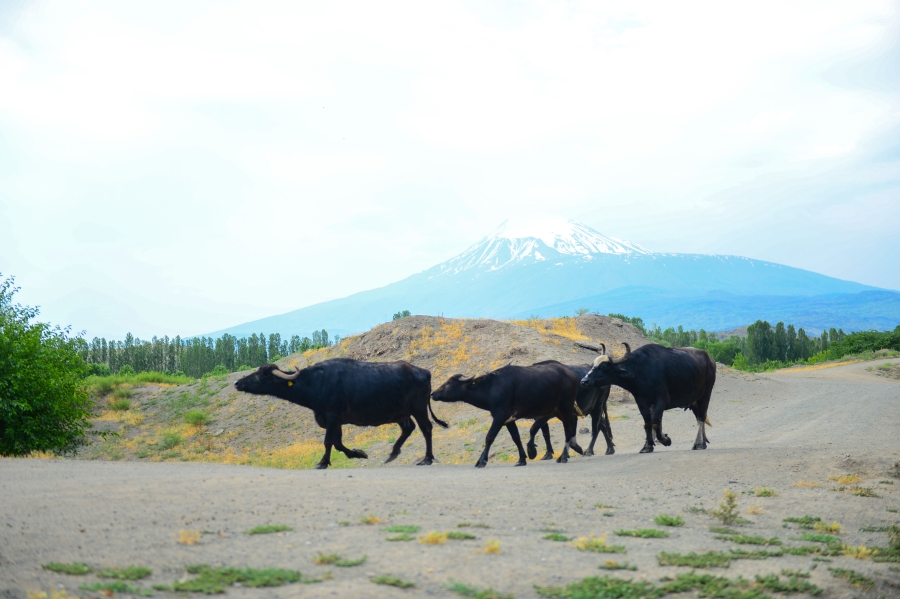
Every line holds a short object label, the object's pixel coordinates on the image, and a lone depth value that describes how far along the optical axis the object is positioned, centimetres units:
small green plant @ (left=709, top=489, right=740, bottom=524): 957
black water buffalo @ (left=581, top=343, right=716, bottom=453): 1695
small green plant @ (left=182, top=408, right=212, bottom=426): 3406
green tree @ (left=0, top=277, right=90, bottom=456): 2312
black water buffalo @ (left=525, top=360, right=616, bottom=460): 1805
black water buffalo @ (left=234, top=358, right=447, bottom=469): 1673
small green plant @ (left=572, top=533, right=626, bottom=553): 764
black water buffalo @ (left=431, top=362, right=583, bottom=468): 1616
